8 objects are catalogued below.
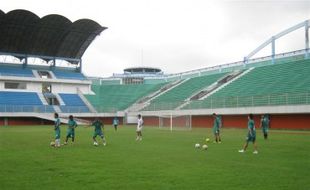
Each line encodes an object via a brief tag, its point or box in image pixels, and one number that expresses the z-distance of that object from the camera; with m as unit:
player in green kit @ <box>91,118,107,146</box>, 21.04
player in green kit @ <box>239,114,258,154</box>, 17.02
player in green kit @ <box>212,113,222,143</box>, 22.86
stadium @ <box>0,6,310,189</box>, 35.08
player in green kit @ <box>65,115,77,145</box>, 20.83
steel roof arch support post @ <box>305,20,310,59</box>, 50.94
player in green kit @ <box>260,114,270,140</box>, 25.27
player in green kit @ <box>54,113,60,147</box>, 19.98
